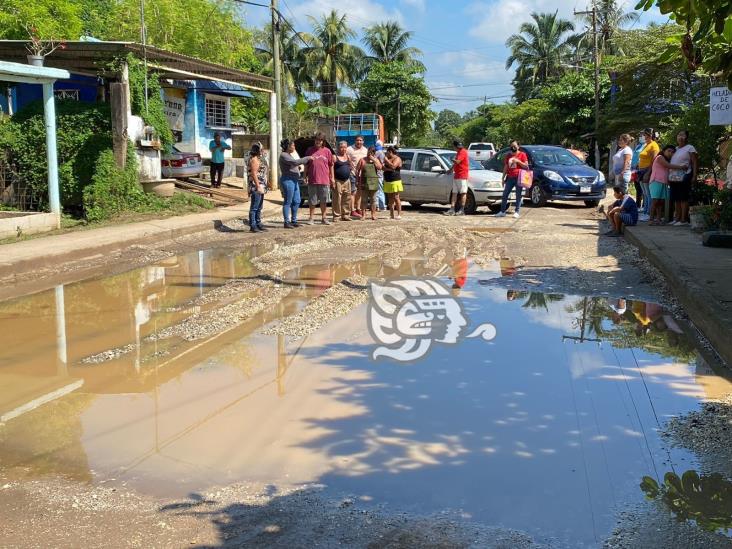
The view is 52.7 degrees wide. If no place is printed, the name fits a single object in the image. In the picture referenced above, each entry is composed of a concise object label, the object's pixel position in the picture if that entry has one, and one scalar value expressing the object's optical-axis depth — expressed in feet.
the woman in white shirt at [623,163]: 46.14
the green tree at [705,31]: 14.88
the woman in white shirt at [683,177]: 40.34
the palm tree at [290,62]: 166.95
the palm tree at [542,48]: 197.16
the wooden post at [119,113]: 50.08
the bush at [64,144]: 48.49
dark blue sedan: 59.31
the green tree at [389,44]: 196.95
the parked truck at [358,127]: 122.24
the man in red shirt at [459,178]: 53.11
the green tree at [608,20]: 141.21
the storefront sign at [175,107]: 89.27
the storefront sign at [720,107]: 34.94
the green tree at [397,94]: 178.60
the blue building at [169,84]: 51.31
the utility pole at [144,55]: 50.90
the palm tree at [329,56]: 177.88
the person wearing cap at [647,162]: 45.19
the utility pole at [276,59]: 73.00
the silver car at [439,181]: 56.03
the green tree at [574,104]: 131.44
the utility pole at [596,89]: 112.06
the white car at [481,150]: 136.86
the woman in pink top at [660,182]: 41.68
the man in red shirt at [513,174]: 51.72
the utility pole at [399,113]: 176.57
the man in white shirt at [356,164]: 52.54
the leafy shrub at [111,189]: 48.55
